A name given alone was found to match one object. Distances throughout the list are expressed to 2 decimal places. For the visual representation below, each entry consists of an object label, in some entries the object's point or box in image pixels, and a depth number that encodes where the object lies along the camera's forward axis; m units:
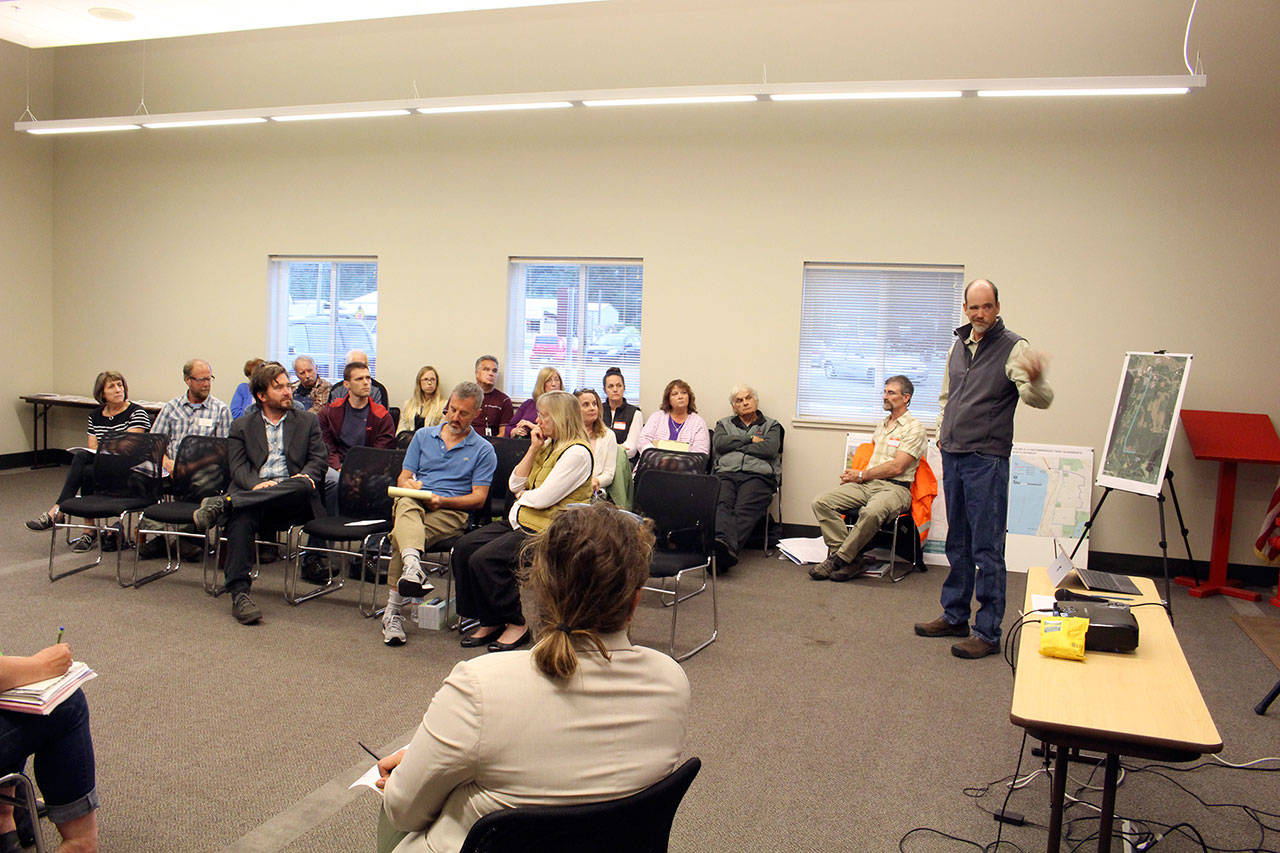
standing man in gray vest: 4.02
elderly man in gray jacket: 6.37
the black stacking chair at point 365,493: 4.91
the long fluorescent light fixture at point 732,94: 5.21
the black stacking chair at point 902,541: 6.04
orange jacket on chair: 6.08
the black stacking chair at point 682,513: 4.54
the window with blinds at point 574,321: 7.41
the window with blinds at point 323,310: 8.05
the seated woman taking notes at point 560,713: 1.33
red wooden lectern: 5.75
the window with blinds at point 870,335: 6.75
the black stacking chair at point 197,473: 5.29
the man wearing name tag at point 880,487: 5.93
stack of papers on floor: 6.36
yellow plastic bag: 2.28
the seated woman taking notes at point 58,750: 2.05
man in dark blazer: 4.81
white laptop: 2.92
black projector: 2.34
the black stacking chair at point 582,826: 1.29
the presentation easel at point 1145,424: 5.34
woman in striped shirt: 5.95
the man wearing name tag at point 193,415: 5.73
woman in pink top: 6.63
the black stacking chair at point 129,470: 5.39
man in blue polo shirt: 4.45
